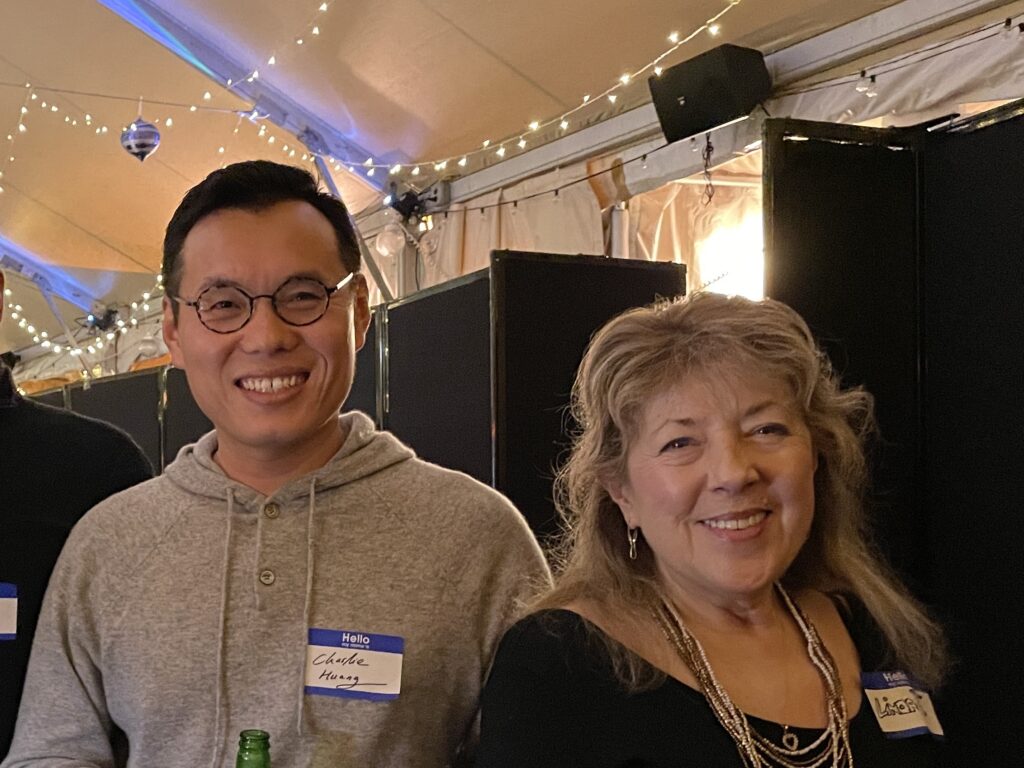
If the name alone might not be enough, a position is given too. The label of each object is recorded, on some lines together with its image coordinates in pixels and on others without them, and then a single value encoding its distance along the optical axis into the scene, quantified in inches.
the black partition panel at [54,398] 198.5
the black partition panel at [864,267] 70.6
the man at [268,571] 48.4
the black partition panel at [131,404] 164.9
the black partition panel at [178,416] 155.3
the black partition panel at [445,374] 94.7
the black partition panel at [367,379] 113.3
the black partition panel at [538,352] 92.6
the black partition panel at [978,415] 70.4
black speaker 126.8
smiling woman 44.6
